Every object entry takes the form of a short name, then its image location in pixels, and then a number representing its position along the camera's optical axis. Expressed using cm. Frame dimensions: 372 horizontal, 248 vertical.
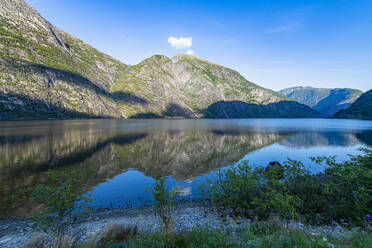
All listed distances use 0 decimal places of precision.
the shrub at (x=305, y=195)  1109
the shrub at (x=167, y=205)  999
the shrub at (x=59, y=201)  1010
